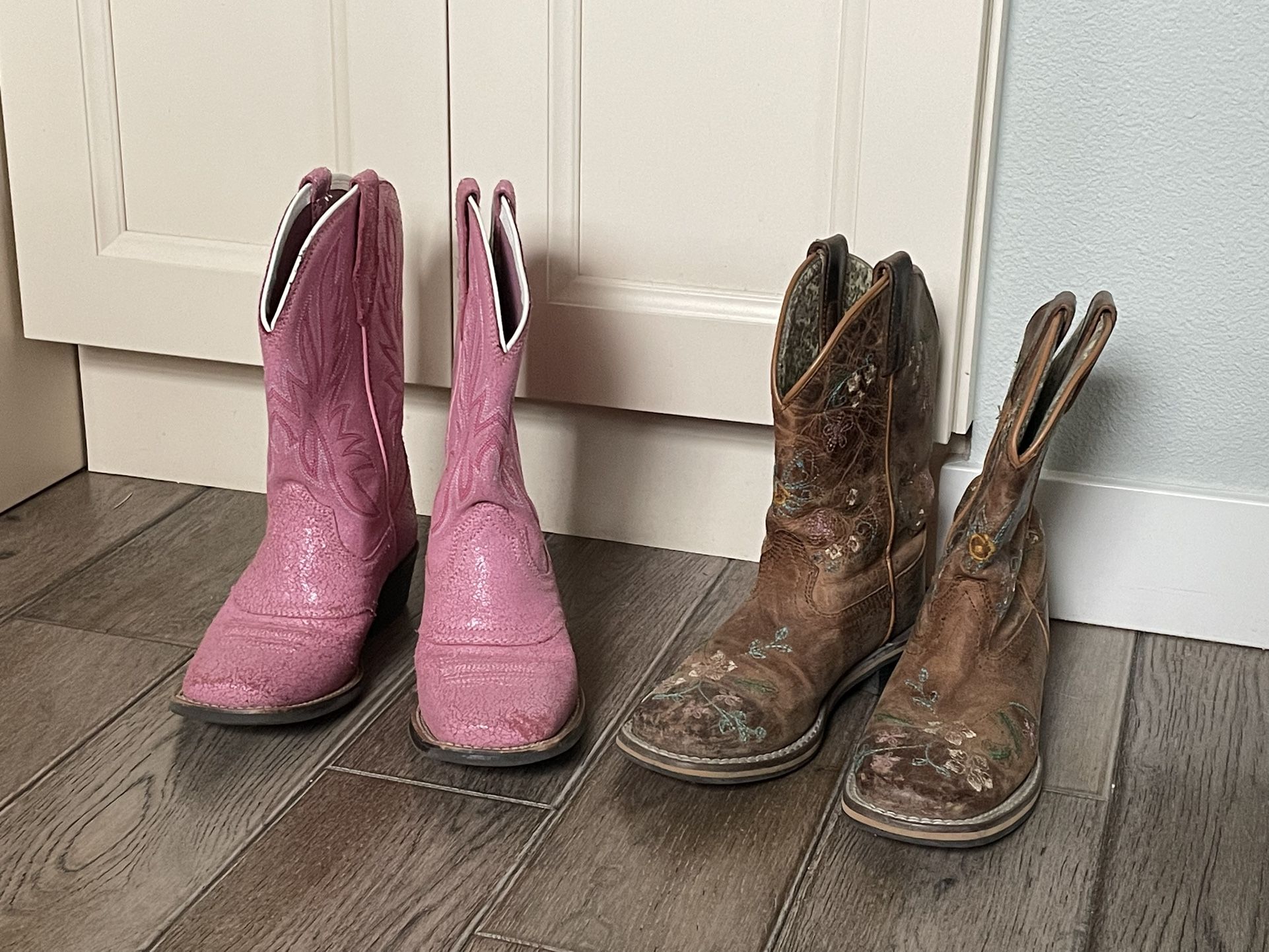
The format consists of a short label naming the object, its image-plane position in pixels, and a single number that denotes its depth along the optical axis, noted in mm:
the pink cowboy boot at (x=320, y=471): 1132
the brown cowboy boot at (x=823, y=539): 1087
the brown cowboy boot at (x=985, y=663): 1012
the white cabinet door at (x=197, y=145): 1381
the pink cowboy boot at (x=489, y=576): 1084
